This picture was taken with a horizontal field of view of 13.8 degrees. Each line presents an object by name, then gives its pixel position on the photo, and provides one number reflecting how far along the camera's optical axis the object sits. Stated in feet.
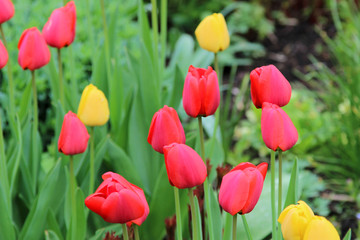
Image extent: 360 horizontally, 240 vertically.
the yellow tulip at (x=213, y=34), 6.83
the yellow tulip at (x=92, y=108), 6.59
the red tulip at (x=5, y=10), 6.88
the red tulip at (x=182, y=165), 5.86
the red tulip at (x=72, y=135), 6.38
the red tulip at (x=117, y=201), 5.84
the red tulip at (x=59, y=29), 6.91
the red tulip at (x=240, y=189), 5.88
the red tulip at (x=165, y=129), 6.03
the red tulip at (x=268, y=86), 6.13
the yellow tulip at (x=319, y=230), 5.68
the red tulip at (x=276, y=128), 6.01
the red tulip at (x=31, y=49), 6.86
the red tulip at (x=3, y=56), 6.58
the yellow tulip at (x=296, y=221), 5.78
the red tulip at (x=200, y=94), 6.12
